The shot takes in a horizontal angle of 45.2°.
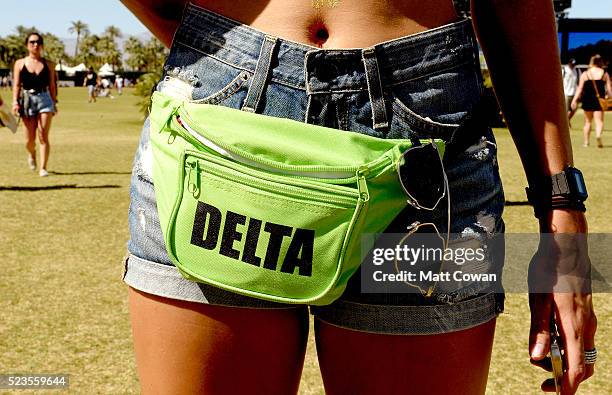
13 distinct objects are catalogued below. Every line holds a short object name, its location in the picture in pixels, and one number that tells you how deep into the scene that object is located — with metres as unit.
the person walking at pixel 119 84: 50.53
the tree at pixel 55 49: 109.62
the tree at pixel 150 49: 92.06
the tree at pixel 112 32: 126.75
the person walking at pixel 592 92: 14.51
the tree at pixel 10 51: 97.44
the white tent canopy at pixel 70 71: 84.66
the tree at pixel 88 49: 109.56
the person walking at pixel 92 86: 35.81
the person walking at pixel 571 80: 17.36
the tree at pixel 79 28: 127.94
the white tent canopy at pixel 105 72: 49.62
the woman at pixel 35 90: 9.63
